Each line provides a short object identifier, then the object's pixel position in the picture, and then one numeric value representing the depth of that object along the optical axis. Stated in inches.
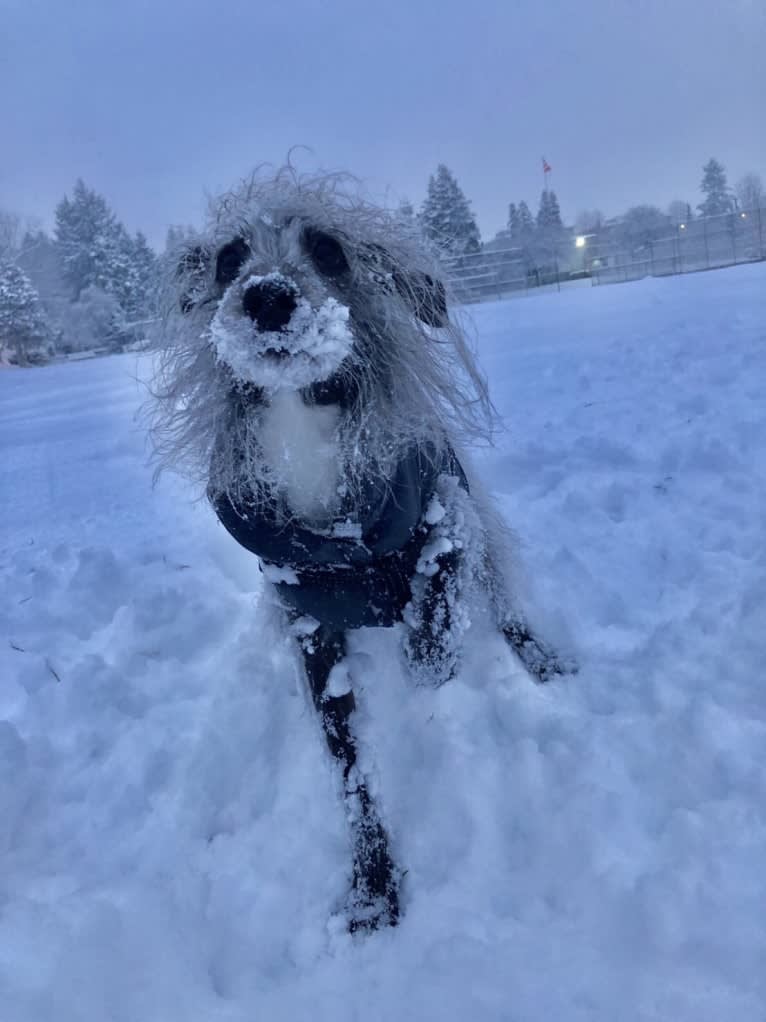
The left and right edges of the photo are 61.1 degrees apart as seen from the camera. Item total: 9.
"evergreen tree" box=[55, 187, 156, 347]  1147.3
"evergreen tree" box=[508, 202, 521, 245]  1633.4
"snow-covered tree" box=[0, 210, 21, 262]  1006.4
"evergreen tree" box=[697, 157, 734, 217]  2118.6
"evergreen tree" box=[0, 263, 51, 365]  1088.2
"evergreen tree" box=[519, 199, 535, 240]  1687.4
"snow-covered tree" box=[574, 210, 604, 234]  1493.6
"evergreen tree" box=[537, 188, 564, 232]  1897.1
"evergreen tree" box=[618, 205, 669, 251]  1224.2
